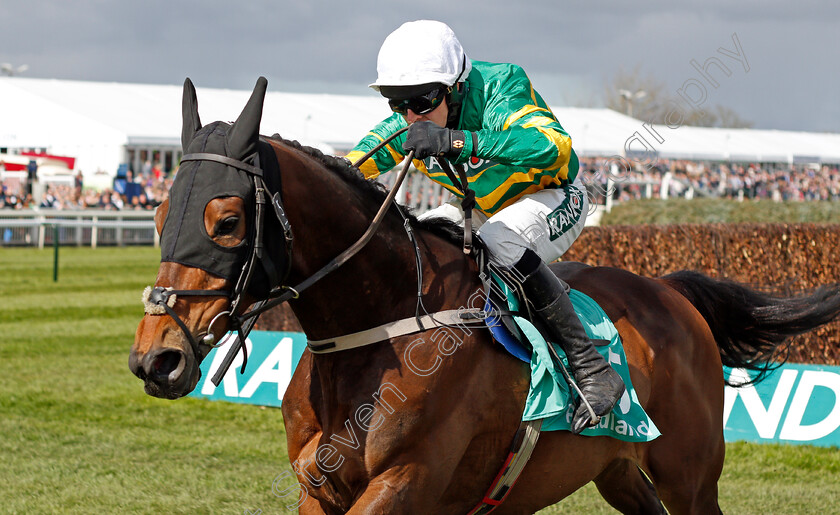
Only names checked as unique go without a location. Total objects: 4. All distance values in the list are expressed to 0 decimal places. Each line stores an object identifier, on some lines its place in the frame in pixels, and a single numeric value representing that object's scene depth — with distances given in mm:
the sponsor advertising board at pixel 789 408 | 12789
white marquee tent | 55875
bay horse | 5320
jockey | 6348
